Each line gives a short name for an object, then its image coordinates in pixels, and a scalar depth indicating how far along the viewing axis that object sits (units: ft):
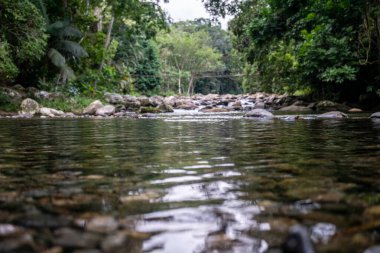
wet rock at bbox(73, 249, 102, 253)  3.01
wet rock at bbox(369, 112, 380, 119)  25.29
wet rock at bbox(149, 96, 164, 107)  64.31
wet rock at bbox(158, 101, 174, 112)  55.40
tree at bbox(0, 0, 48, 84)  40.04
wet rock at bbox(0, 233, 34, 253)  3.02
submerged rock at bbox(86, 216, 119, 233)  3.58
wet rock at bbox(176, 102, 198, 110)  67.15
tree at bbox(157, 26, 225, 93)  170.40
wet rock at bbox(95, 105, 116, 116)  43.21
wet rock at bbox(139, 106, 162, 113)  48.70
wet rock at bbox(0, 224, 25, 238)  3.39
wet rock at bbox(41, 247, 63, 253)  3.01
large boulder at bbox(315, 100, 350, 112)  44.54
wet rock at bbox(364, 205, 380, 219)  3.83
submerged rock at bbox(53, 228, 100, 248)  3.17
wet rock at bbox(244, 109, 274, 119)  31.48
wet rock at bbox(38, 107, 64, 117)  40.14
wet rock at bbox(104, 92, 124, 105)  63.15
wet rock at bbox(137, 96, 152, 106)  64.39
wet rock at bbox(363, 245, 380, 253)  2.80
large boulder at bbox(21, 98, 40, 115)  42.04
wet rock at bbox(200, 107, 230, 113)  51.50
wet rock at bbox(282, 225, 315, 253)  2.50
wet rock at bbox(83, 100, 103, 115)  45.07
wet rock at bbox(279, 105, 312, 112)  47.65
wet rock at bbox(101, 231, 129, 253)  3.11
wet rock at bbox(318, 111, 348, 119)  27.76
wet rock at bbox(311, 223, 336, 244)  3.22
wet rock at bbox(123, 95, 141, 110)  58.83
